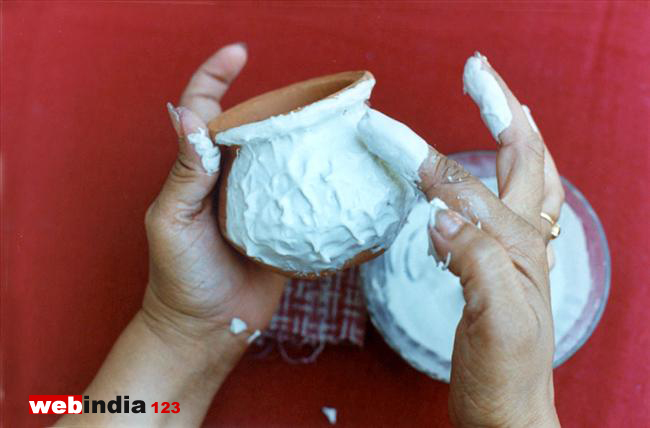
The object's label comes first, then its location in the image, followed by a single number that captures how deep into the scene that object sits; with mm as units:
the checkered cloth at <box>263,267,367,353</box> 783
